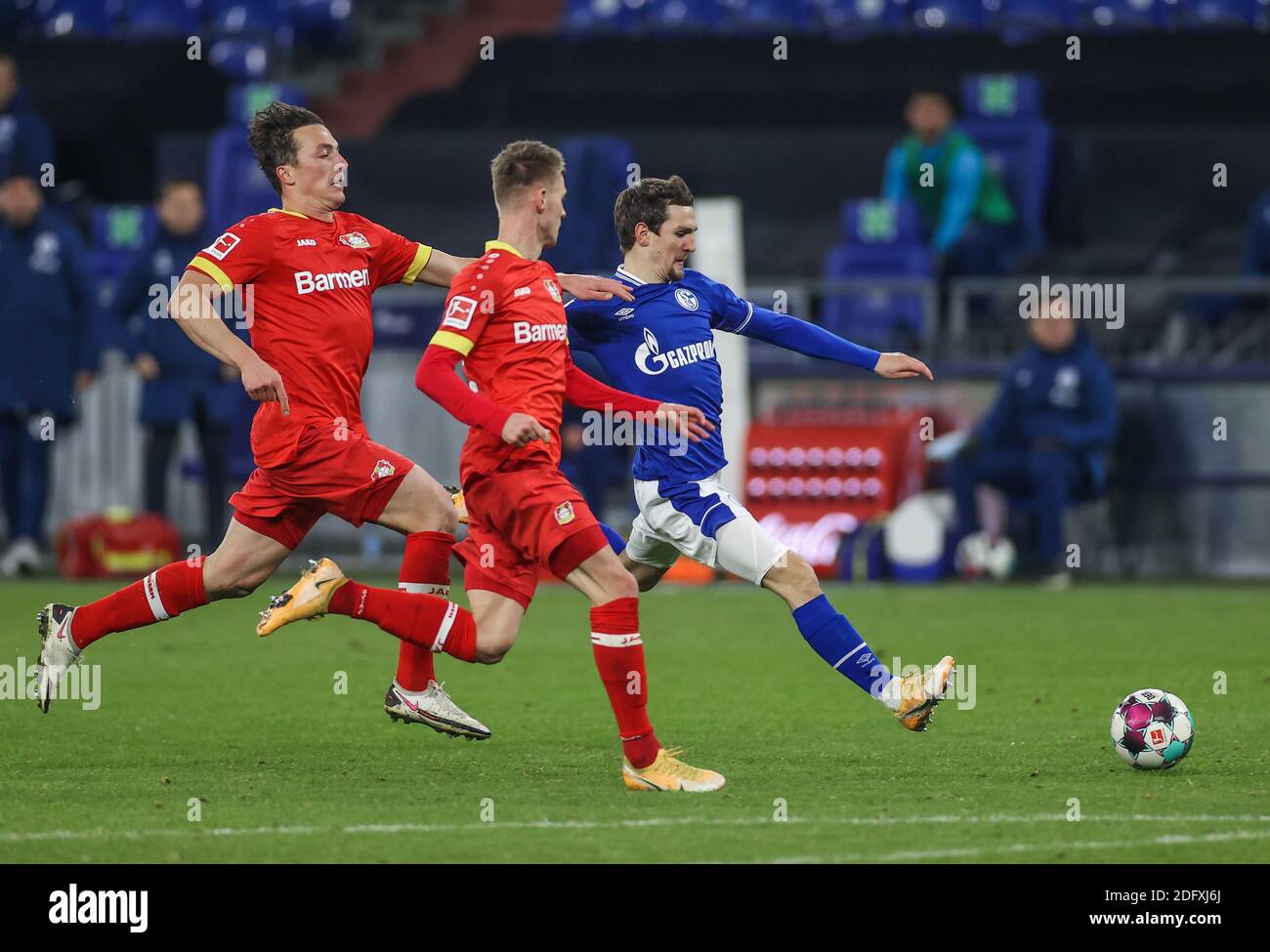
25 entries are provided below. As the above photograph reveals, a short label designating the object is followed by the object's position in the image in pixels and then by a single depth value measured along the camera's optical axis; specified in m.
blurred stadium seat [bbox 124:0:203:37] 21.27
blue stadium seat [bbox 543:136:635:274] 15.66
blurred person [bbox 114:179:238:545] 14.59
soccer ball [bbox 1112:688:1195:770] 6.67
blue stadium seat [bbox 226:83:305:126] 18.09
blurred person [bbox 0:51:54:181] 16.20
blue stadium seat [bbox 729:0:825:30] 20.39
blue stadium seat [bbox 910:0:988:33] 19.83
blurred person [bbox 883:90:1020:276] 16.47
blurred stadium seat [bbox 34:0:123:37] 21.52
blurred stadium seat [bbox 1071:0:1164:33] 19.41
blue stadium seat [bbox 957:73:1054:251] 17.31
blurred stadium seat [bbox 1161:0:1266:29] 19.26
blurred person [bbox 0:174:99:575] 14.77
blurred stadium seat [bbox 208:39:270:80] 20.67
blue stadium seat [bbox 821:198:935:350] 16.16
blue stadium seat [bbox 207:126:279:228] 16.41
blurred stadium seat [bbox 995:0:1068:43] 19.44
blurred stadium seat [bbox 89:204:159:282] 18.19
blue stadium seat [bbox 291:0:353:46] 21.34
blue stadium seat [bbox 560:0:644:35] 20.61
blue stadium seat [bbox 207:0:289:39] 21.06
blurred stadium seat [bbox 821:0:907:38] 19.98
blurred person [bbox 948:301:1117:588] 13.83
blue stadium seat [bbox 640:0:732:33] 20.59
